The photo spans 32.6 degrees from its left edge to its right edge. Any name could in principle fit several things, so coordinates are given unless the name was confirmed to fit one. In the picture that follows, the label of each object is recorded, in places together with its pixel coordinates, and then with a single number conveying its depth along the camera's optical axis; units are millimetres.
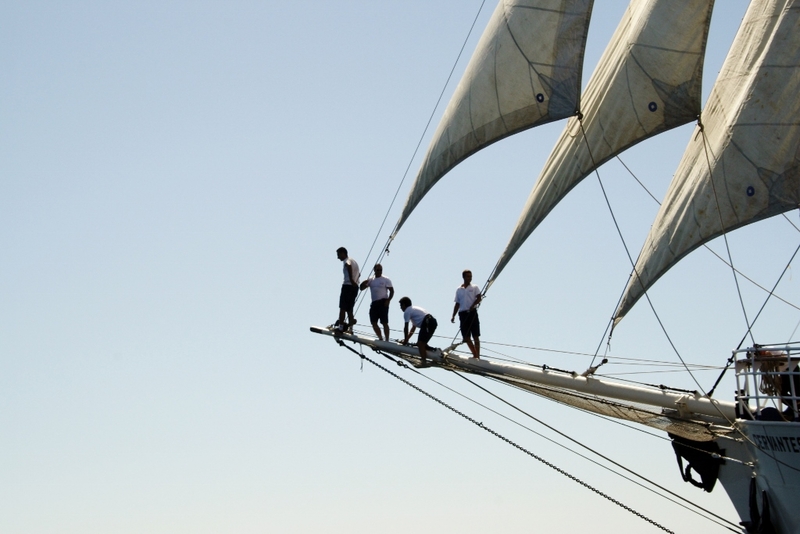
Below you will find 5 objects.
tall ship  26906
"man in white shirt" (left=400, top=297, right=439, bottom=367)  28469
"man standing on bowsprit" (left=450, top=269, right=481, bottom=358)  27672
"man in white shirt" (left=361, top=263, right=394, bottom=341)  29000
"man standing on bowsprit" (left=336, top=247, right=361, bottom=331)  29391
